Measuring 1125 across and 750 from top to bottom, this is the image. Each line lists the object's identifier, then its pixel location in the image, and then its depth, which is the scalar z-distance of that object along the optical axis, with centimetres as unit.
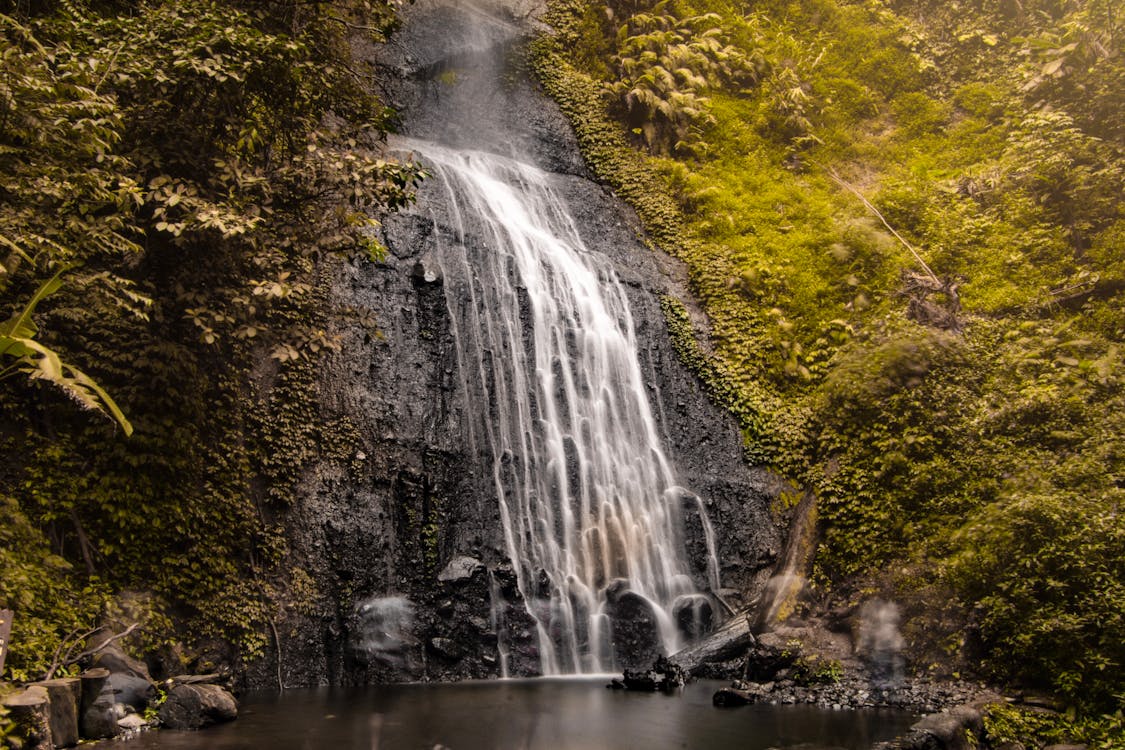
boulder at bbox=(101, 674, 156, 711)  694
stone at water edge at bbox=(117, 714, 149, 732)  661
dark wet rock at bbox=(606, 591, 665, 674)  1021
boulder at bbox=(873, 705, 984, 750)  625
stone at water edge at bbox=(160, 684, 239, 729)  698
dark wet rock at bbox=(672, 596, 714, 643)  1062
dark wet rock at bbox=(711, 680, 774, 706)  839
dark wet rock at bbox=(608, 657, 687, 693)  911
